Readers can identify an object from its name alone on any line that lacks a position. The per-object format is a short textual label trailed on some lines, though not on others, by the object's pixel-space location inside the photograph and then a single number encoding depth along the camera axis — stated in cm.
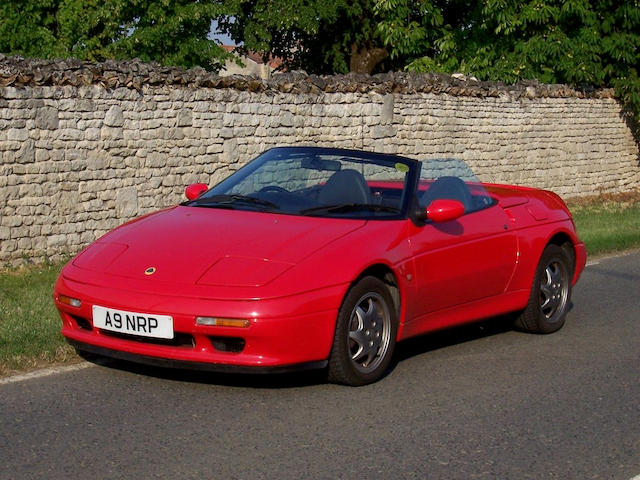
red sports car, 606
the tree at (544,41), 2422
